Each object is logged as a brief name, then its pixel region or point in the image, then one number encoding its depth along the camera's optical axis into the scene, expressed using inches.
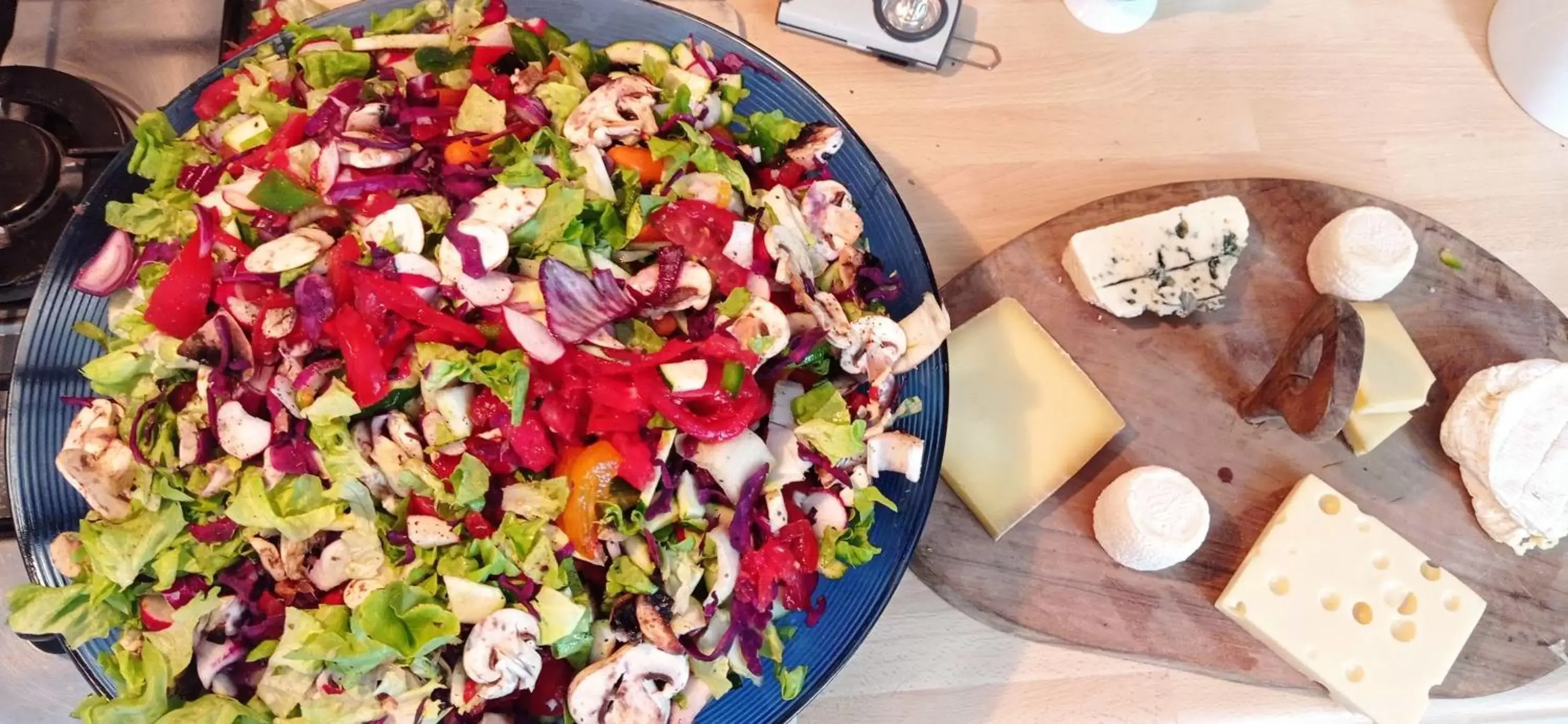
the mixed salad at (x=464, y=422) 12.0
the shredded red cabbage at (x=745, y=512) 12.6
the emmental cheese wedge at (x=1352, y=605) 17.6
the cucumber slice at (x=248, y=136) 13.6
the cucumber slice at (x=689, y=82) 14.0
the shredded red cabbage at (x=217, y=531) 12.6
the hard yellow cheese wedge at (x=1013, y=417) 17.4
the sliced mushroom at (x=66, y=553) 12.7
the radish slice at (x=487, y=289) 12.3
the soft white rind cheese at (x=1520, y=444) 18.2
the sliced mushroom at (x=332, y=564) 12.3
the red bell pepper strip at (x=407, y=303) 12.3
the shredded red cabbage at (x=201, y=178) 13.7
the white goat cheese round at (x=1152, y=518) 17.0
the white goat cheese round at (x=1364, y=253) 18.4
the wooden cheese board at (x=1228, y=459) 17.8
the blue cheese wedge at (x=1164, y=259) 18.3
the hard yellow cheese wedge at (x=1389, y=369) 18.4
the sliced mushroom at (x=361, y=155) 12.7
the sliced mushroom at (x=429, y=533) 12.1
